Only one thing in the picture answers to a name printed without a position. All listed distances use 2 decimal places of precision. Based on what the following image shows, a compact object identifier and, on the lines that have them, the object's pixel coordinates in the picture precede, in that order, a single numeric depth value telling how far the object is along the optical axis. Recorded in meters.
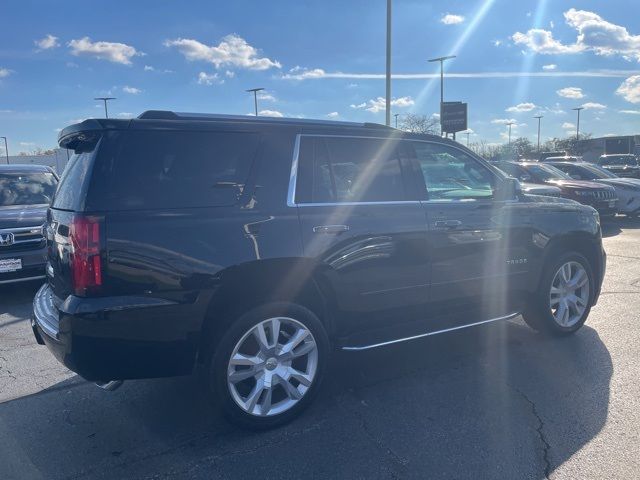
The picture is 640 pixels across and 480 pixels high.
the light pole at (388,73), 15.47
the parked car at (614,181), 14.06
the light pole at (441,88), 29.36
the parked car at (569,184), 13.20
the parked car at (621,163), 23.17
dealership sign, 21.92
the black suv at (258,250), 2.99
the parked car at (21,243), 6.35
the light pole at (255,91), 40.10
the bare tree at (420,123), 36.19
